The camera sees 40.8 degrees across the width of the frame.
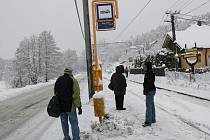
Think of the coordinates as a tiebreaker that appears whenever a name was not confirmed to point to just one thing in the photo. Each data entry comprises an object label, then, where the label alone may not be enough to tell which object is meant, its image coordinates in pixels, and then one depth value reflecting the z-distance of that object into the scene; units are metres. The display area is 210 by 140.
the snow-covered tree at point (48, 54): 65.00
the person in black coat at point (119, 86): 11.21
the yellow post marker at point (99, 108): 7.99
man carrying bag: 6.68
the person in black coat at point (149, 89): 8.29
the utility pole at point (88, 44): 14.34
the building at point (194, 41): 41.84
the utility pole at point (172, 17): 37.06
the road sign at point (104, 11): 8.92
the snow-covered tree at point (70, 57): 120.07
